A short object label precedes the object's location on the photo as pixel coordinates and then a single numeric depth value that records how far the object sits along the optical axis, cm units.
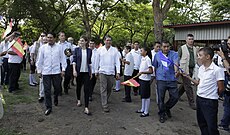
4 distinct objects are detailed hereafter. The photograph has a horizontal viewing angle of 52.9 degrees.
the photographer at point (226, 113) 485
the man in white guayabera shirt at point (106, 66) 592
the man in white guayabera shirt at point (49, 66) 550
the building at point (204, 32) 1084
